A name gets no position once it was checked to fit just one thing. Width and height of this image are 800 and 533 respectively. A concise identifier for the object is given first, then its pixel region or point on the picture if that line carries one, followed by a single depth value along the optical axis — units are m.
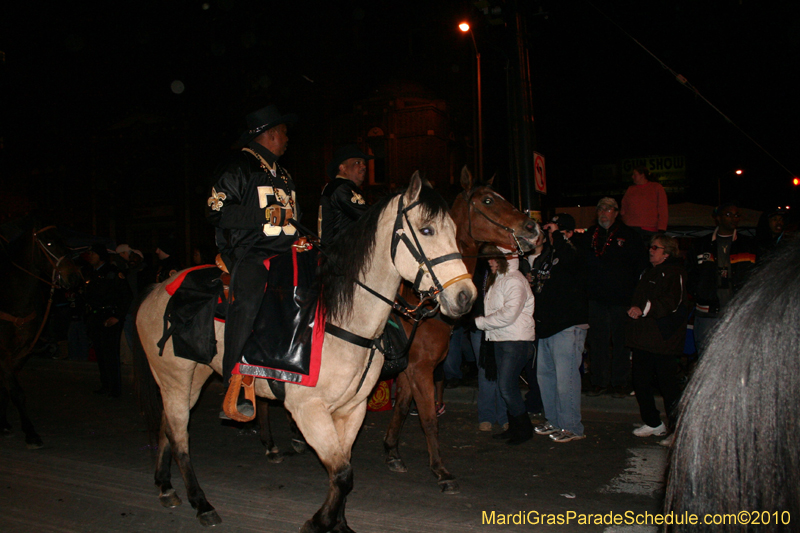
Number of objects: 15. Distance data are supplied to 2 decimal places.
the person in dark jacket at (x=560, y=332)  5.78
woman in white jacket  5.68
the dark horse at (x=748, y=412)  1.26
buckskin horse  3.13
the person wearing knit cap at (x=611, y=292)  7.44
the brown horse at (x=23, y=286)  6.48
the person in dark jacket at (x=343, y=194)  4.90
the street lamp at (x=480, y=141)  19.72
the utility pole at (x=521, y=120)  8.14
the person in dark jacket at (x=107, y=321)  8.89
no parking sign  8.27
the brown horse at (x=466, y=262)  4.95
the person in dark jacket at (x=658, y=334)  5.64
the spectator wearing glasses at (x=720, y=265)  7.04
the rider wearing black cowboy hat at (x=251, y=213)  3.57
